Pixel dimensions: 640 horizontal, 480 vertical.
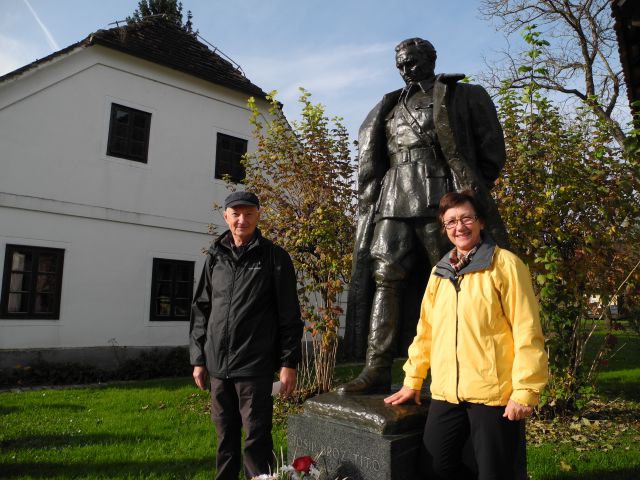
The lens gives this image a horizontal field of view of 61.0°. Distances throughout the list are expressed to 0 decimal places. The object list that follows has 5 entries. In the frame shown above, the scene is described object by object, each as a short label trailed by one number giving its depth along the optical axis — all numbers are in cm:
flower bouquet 270
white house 997
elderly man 303
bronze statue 341
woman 230
